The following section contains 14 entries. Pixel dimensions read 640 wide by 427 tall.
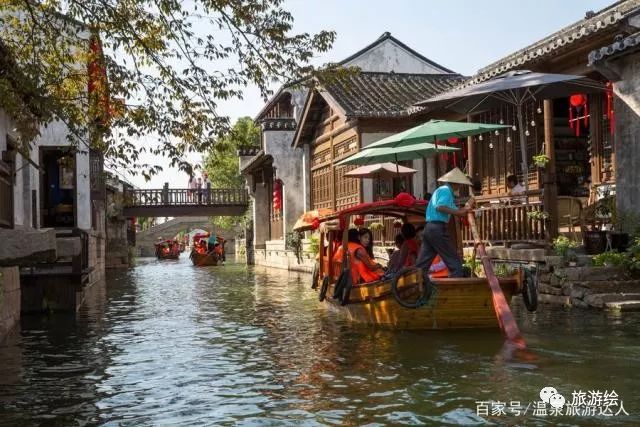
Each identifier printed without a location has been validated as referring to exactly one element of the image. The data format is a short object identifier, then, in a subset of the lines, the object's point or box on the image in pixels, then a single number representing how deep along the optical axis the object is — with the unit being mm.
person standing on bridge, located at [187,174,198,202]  39562
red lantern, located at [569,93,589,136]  13161
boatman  9047
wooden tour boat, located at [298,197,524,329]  8805
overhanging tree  8172
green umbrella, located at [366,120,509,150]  11391
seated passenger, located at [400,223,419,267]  10328
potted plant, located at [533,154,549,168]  12023
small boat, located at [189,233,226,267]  34344
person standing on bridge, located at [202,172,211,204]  39969
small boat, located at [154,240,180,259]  47344
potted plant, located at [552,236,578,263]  11109
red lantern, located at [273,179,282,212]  29750
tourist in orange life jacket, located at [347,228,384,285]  10305
